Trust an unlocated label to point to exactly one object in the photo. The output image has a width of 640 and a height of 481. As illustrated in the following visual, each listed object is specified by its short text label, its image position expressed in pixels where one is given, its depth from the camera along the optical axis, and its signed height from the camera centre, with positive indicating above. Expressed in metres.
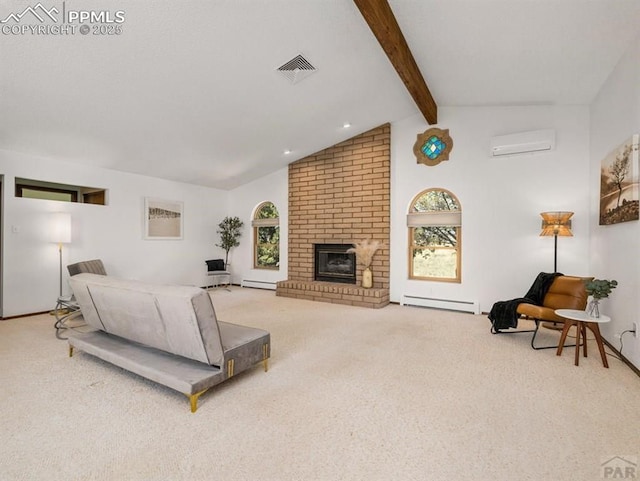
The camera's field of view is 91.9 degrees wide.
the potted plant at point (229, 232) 7.58 +0.11
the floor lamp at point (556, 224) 4.14 +0.22
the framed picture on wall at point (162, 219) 6.17 +0.35
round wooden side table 2.92 -0.84
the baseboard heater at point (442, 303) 5.09 -1.12
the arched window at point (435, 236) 5.35 +0.05
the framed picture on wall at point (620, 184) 2.90 +0.60
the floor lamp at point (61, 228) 4.57 +0.10
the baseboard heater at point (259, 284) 7.30 -1.15
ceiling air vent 3.55 +2.01
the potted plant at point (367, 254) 5.80 -0.30
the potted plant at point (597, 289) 2.96 -0.47
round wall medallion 5.33 +1.63
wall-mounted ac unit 4.56 +1.48
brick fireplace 5.84 +0.56
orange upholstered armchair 3.46 -0.72
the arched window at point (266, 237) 7.37 +0.00
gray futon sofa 2.16 -0.84
